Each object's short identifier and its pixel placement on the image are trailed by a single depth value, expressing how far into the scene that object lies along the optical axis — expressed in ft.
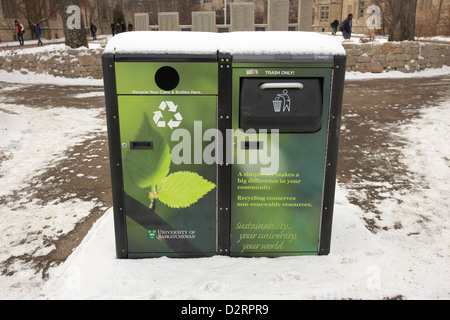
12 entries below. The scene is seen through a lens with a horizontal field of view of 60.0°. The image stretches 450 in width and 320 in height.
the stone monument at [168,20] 60.59
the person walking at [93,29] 114.30
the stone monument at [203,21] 58.08
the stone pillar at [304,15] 59.16
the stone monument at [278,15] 57.11
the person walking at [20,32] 91.25
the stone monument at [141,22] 63.26
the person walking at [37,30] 93.90
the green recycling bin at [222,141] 8.73
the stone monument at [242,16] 56.24
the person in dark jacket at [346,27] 59.26
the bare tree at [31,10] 110.42
